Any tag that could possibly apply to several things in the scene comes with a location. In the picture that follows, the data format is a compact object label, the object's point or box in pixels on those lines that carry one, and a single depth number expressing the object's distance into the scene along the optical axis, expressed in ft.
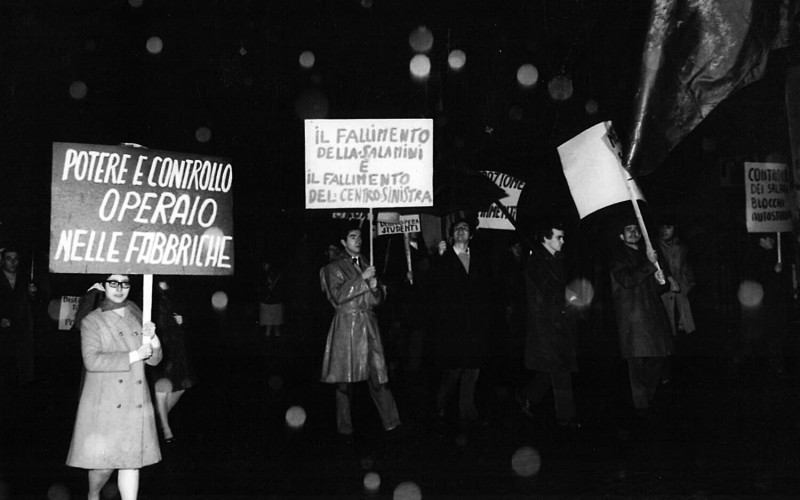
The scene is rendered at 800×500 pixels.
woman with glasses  17.51
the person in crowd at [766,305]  39.58
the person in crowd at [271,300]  68.18
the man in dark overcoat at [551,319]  29.86
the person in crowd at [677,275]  41.93
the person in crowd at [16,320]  34.27
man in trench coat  28.19
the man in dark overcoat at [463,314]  30.25
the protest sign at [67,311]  37.56
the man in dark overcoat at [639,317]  31.19
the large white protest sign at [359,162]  29.07
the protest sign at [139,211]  17.81
